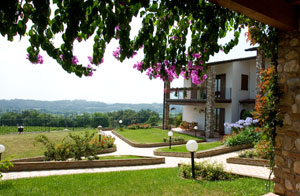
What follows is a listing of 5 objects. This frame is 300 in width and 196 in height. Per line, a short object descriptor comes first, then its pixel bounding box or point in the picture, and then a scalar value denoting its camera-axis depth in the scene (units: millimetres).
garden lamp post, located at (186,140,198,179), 6234
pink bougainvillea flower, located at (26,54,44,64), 2662
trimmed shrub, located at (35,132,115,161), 8719
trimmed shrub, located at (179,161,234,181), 6434
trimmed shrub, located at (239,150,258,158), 8887
